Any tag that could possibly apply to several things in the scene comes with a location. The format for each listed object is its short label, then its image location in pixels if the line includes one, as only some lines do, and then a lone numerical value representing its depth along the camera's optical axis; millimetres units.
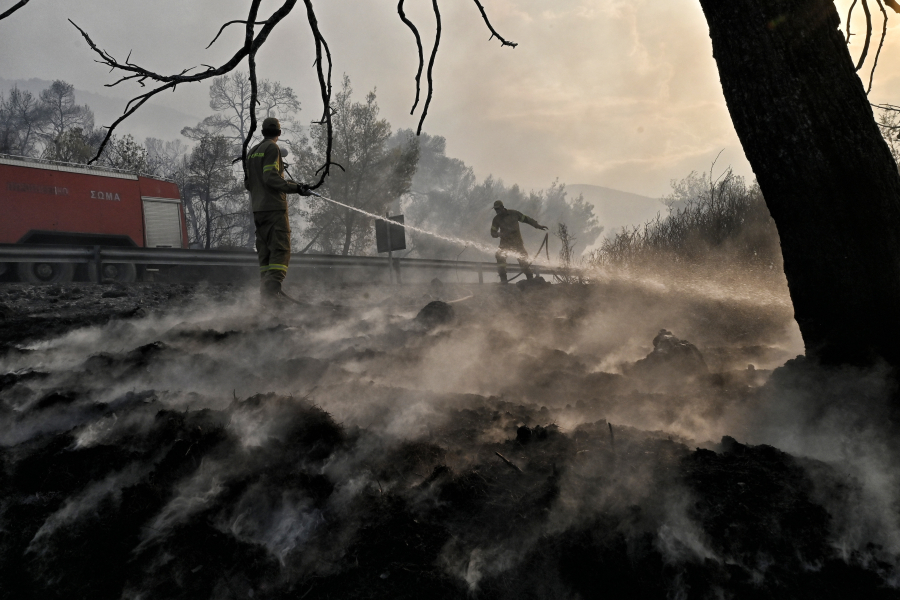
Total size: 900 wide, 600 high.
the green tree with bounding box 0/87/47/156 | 27766
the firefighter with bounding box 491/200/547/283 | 10625
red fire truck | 11641
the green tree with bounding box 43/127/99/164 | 22797
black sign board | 10875
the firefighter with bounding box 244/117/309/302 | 5684
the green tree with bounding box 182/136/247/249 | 26062
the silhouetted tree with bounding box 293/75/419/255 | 28438
